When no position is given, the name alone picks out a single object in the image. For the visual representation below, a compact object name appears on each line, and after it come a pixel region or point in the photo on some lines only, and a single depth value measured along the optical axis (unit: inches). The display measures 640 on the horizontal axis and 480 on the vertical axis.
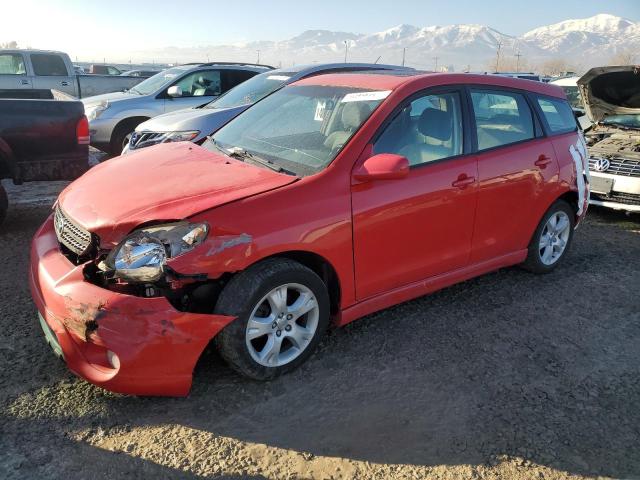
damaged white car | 256.2
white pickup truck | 520.4
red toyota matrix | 104.7
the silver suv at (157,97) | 345.4
